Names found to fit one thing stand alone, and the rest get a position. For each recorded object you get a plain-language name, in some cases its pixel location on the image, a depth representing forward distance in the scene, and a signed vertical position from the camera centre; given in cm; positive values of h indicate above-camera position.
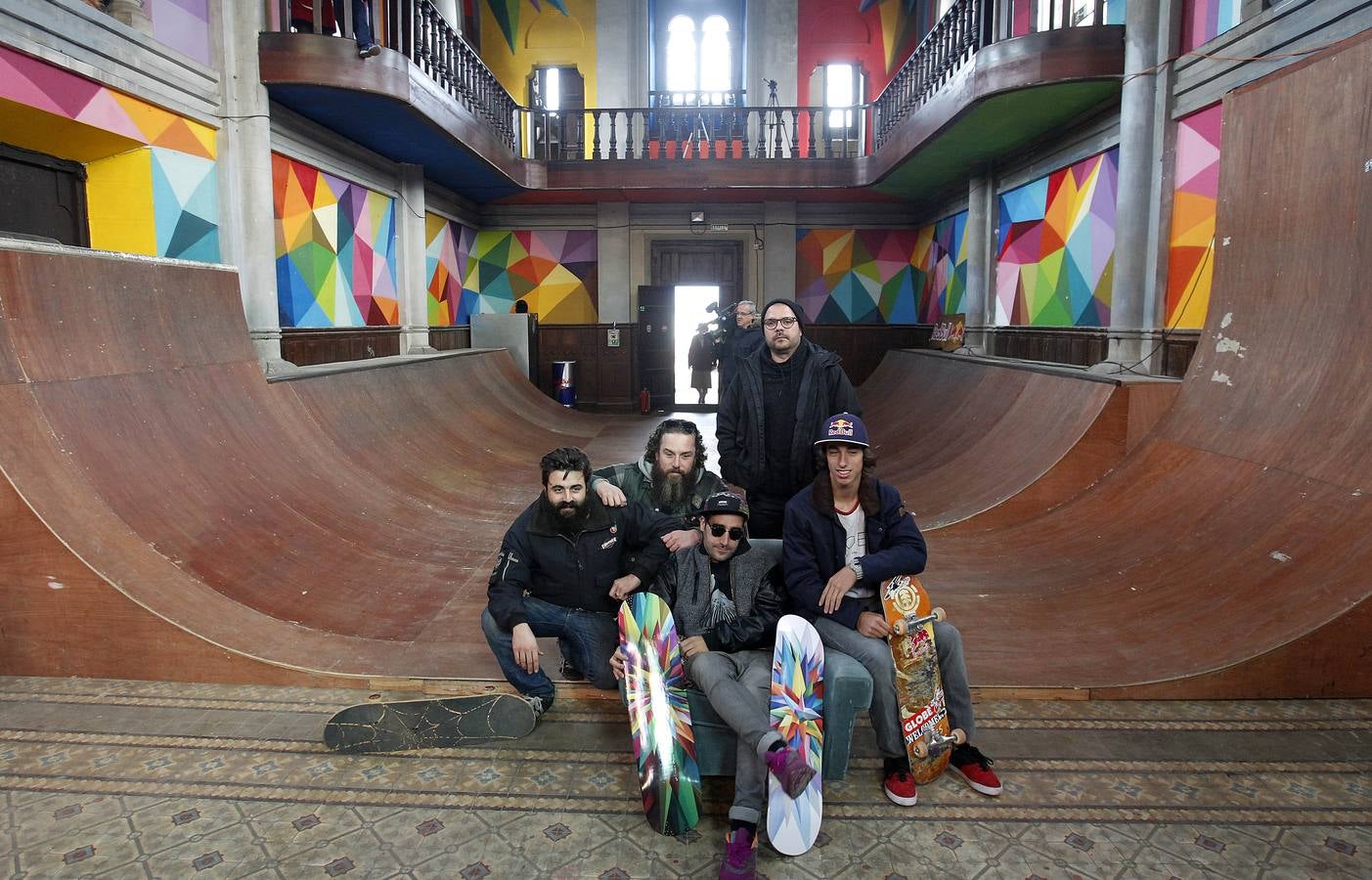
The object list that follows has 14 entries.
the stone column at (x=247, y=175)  656 +118
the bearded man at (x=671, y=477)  324 -54
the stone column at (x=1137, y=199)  628 +96
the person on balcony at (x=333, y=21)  682 +249
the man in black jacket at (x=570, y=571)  298 -81
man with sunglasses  230 -92
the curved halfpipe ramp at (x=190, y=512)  333 -83
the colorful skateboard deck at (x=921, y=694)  258 -104
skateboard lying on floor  280 -122
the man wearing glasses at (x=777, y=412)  333 -29
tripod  1191 +285
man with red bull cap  265 -68
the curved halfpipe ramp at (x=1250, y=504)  326 -78
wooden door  1398 -3
